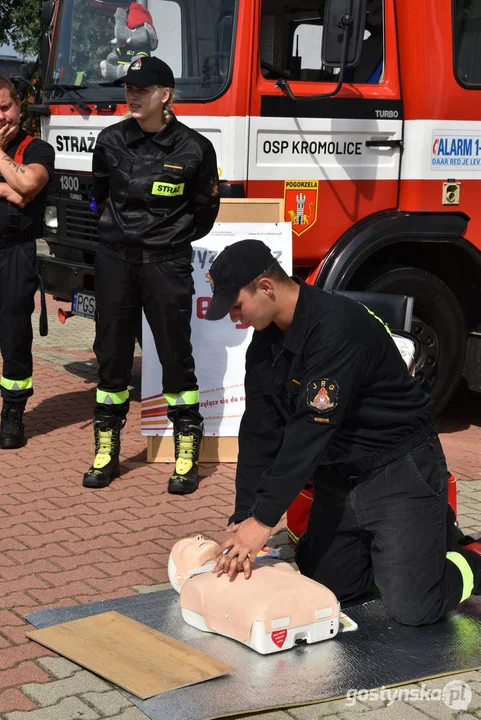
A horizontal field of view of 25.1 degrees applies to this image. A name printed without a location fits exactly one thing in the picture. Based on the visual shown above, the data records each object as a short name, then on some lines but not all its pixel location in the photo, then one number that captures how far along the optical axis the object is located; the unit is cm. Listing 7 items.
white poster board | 632
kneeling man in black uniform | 380
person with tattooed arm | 630
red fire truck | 621
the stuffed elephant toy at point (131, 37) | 651
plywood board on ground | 361
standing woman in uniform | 559
